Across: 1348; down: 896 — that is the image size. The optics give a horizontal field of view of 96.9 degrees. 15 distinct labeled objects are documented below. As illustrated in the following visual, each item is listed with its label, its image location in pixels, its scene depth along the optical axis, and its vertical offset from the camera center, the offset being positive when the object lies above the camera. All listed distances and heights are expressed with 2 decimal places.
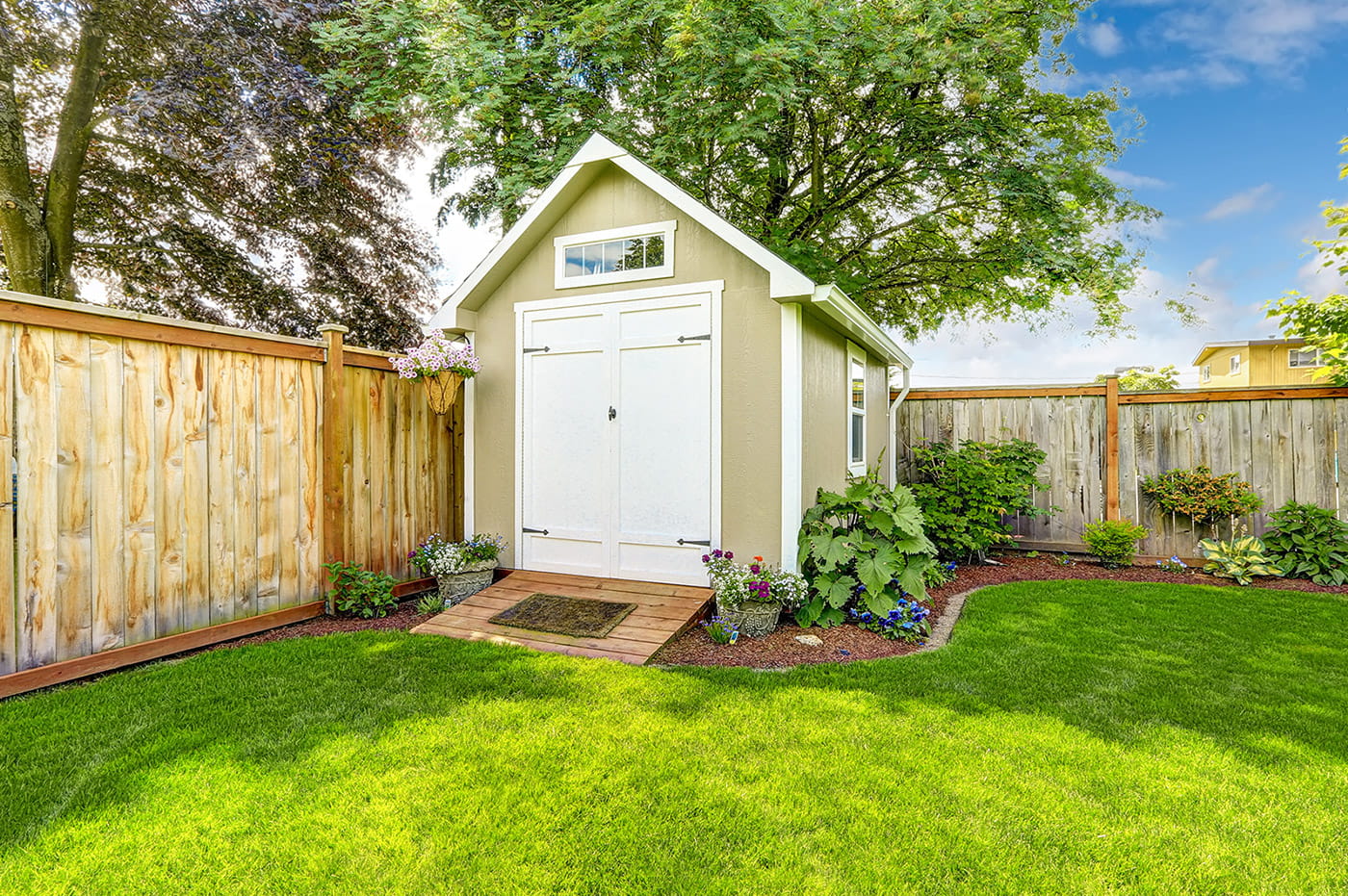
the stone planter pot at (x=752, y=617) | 4.05 -1.16
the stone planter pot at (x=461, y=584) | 4.74 -1.09
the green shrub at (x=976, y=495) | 6.12 -0.53
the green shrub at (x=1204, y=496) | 5.82 -0.53
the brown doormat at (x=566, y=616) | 3.99 -1.18
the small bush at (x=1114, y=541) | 6.05 -0.99
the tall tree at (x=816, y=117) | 6.36 +4.10
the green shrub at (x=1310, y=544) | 5.39 -0.94
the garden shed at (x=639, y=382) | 4.39 +0.52
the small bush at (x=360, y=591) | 4.45 -1.06
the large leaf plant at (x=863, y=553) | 4.26 -0.79
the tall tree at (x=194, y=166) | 6.80 +3.56
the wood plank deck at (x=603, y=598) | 3.73 -1.18
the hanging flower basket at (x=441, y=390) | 4.84 +0.49
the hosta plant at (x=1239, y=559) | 5.53 -1.10
